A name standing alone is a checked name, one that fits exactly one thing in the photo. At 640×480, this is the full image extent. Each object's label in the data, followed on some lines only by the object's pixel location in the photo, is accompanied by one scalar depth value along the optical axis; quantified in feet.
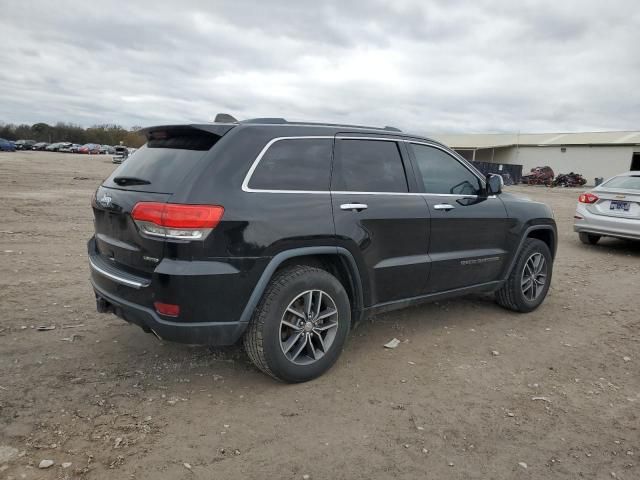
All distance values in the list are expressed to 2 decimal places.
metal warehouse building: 140.56
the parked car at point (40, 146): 220.23
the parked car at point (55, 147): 216.95
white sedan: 28.94
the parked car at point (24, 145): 207.00
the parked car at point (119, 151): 169.31
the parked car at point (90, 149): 215.31
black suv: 10.07
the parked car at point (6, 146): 159.27
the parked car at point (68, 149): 215.31
